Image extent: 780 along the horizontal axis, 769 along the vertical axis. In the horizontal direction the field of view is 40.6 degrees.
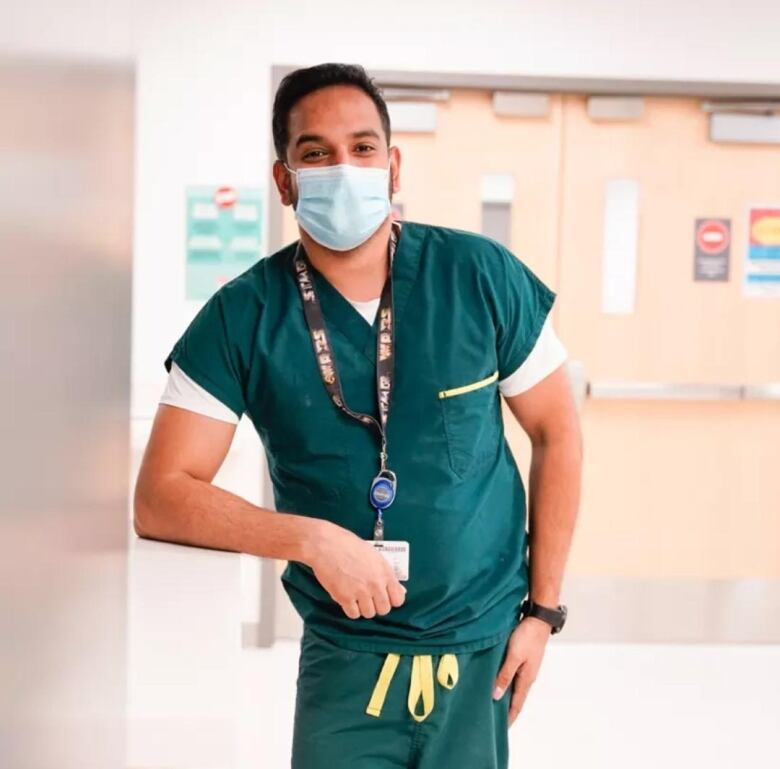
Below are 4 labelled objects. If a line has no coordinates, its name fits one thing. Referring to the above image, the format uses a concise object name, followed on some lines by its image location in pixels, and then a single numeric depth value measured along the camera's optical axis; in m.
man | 1.26
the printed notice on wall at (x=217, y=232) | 3.38
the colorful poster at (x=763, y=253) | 3.62
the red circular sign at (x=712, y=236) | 3.61
